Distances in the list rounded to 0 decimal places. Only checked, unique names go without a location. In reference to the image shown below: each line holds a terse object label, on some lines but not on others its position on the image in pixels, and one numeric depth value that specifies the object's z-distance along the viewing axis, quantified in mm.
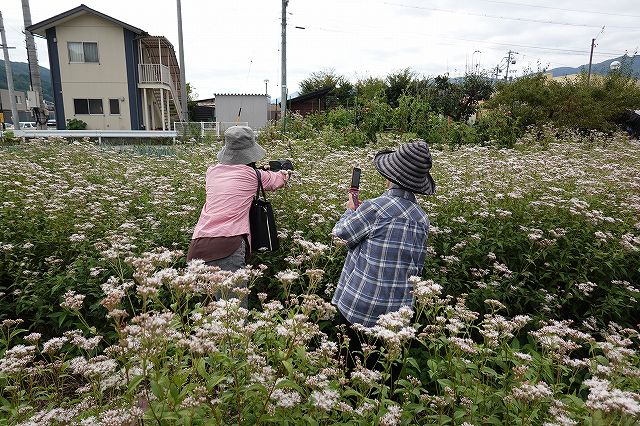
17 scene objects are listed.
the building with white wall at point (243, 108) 36656
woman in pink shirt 4059
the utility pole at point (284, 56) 24453
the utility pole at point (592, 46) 50281
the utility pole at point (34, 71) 22969
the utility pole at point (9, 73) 24492
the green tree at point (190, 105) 50081
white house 27656
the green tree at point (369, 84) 39128
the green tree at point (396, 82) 37719
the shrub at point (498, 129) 13875
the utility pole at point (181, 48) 23703
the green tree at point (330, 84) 47178
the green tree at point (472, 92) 23156
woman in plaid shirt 3082
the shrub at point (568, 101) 17734
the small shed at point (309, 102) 41559
